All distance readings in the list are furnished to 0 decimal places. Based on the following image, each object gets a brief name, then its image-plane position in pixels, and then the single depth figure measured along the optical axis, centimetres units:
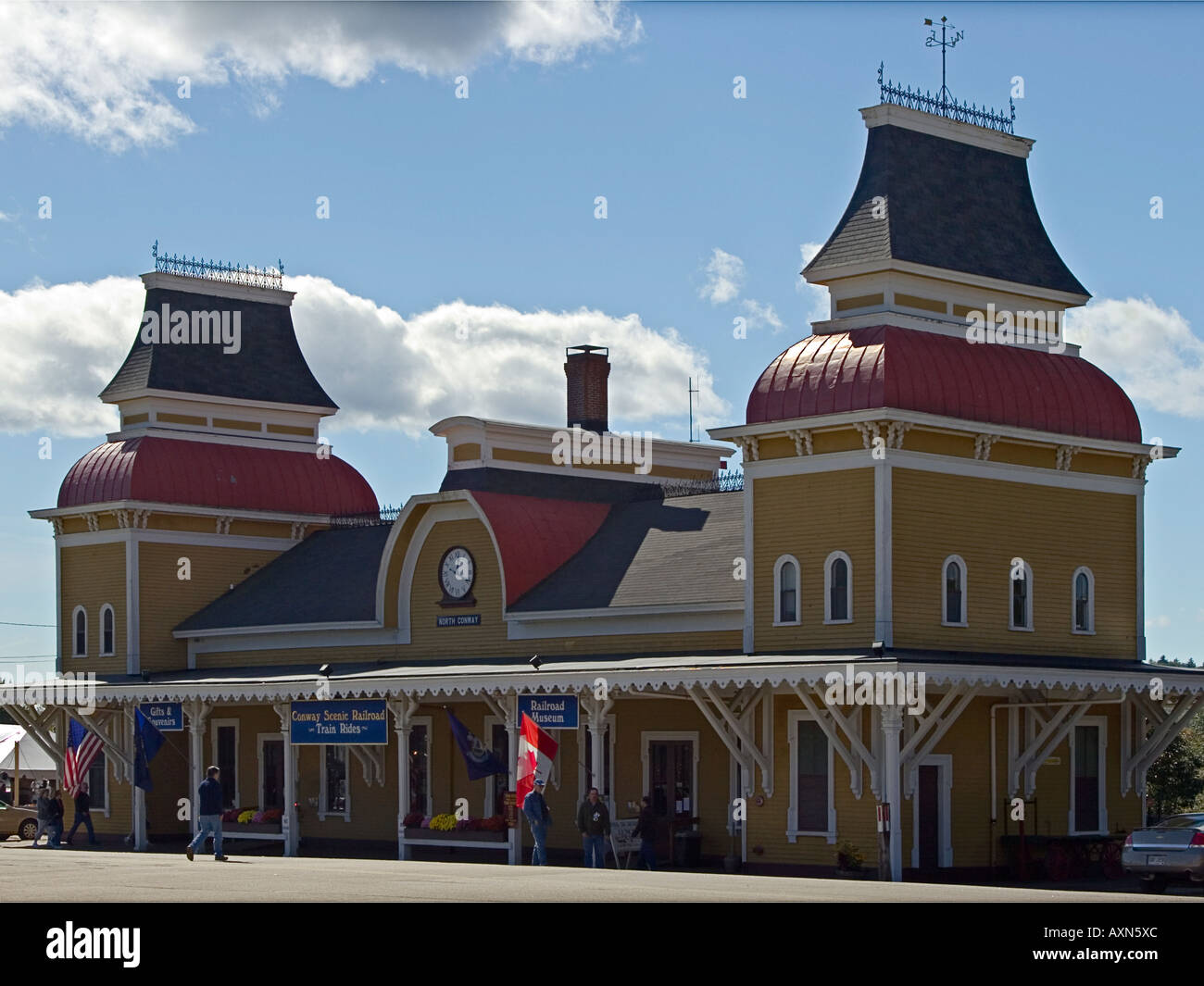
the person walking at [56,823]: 4403
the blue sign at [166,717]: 4241
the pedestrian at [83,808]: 4406
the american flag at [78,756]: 4456
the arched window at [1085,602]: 3562
